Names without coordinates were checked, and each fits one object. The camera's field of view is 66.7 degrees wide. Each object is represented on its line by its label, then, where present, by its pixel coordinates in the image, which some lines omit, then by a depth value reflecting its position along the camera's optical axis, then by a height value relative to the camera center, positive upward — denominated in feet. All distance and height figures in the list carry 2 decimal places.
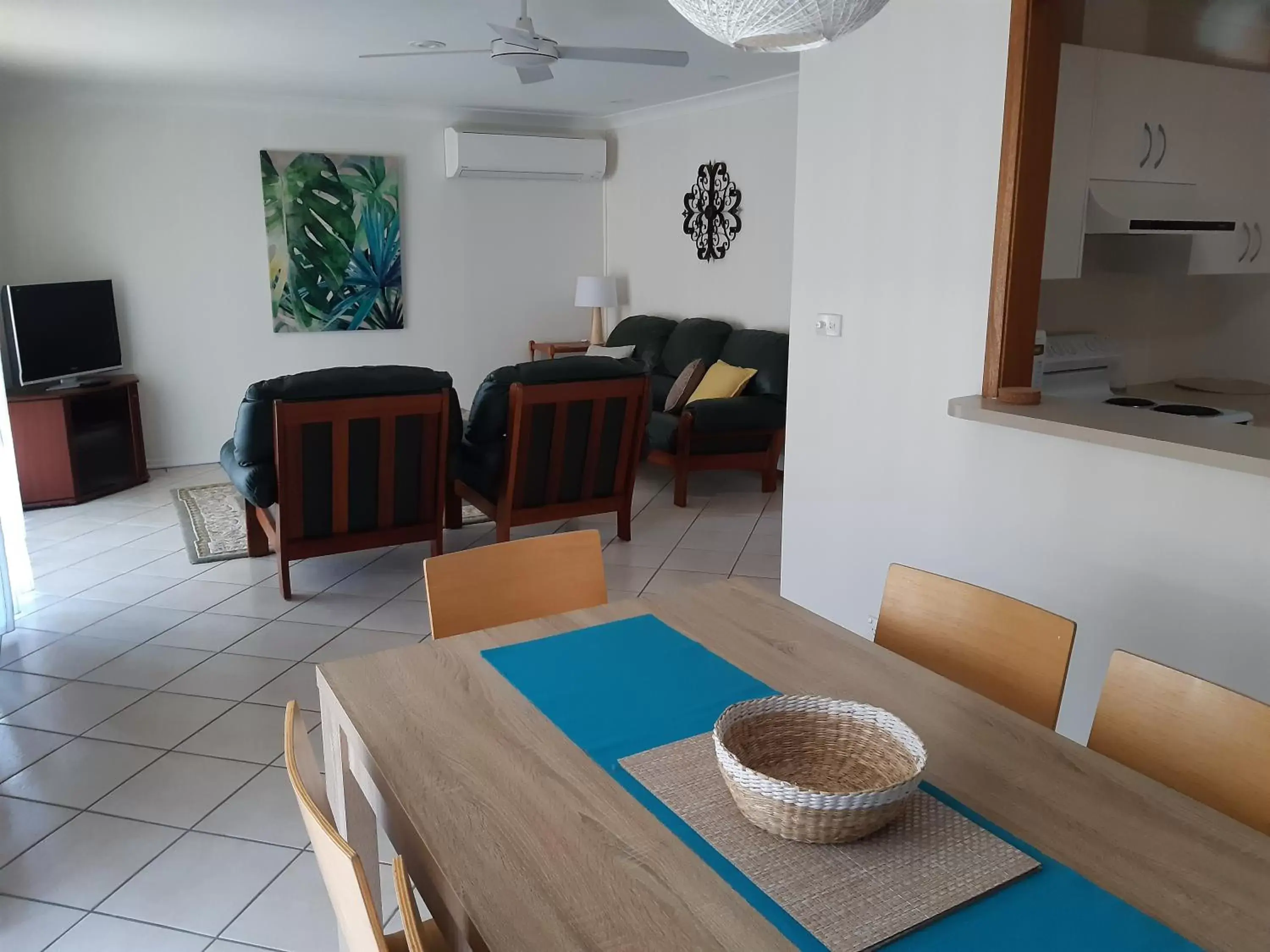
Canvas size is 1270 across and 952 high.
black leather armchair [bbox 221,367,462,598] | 12.10 -2.41
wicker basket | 3.78 -2.12
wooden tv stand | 17.11 -3.07
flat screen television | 17.35 -1.12
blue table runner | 3.36 -2.25
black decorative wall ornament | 20.68 +1.22
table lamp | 23.94 -0.62
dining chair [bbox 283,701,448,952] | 3.06 -2.01
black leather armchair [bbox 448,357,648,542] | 13.65 -2.50
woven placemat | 3.45 -2.27
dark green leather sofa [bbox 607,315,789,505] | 17.28 -2.77
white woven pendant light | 4.63 +1.19
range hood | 9.73 +0.59
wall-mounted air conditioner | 22.34 +2.62
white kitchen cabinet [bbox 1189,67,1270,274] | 11.59 +1.17
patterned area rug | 14.97 -4.22
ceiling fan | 12.56 +2.93
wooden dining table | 3.48 -2.26
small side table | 23.95 -1.94
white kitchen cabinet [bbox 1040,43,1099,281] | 9.33 +1.01
